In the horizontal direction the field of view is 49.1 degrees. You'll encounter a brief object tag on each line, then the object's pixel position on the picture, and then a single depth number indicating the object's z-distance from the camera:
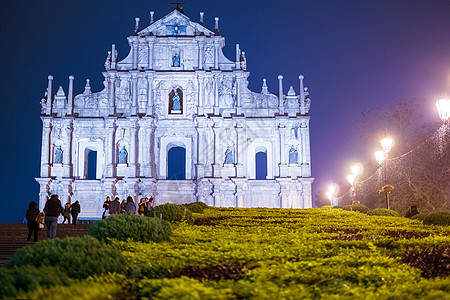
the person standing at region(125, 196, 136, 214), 23.66
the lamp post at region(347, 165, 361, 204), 33.94
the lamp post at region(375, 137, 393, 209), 25.53
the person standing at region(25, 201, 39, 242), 18.33
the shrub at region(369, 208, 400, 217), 24.78
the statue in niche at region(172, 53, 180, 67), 45.41
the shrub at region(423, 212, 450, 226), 16.86
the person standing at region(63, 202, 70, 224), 30.92
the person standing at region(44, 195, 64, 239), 16.45
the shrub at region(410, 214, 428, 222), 19.72
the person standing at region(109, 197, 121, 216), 25.16
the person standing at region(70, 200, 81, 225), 28.96
